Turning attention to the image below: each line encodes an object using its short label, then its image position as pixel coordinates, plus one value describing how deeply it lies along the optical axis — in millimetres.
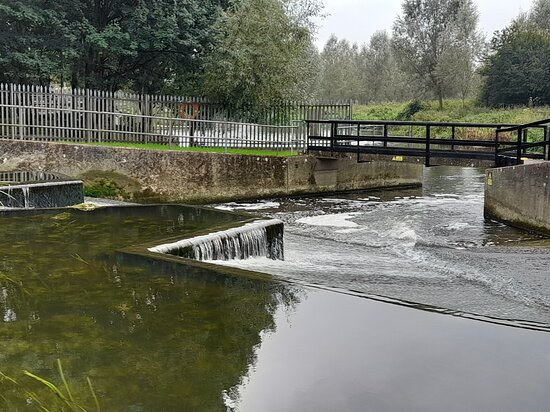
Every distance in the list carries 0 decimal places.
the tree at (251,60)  21752
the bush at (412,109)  47344
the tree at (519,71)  41344
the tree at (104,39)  21609
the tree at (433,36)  48188
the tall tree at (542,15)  54250
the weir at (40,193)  11484
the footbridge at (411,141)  14555
